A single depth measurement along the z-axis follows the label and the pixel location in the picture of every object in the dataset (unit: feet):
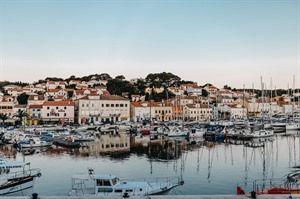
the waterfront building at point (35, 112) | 249.79
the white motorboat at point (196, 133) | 182.19
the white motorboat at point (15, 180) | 65.36
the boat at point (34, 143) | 142.31
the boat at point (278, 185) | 53.42
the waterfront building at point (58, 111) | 251.39
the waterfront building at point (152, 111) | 289.12
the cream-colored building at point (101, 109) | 261.65
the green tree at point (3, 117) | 231.38
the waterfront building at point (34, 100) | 278.34
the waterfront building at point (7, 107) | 255.29
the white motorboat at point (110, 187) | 60.39
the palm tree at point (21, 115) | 225.97
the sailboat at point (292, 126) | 219.82
